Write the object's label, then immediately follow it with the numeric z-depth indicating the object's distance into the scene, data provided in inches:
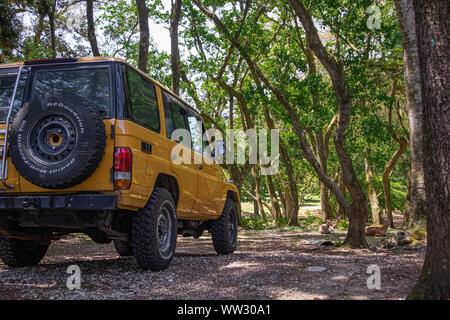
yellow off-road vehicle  188.2
